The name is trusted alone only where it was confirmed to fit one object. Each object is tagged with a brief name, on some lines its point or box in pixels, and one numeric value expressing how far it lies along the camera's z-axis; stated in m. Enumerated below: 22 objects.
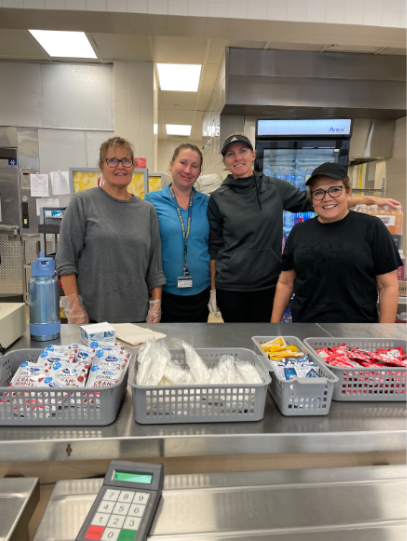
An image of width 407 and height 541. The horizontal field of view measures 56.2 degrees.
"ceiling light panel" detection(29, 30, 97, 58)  4.51
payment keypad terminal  0.73
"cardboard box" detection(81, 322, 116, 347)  1.41
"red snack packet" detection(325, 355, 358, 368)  1.13
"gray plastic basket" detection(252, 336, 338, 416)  0.99
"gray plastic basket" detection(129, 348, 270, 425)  0.96
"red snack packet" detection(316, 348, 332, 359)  1.22
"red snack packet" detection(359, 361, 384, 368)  1.14
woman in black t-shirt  1.85
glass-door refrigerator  4.27
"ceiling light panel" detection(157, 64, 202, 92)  5.64
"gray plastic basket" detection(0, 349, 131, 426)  0.95
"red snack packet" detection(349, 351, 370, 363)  1.16
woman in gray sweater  2.06
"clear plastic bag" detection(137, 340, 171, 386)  1.01
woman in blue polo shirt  2.43
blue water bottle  1.45
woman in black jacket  2.44
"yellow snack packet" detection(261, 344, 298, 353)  1.23
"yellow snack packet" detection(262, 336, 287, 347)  1.28
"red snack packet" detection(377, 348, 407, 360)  1.22
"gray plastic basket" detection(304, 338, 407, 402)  1.07
